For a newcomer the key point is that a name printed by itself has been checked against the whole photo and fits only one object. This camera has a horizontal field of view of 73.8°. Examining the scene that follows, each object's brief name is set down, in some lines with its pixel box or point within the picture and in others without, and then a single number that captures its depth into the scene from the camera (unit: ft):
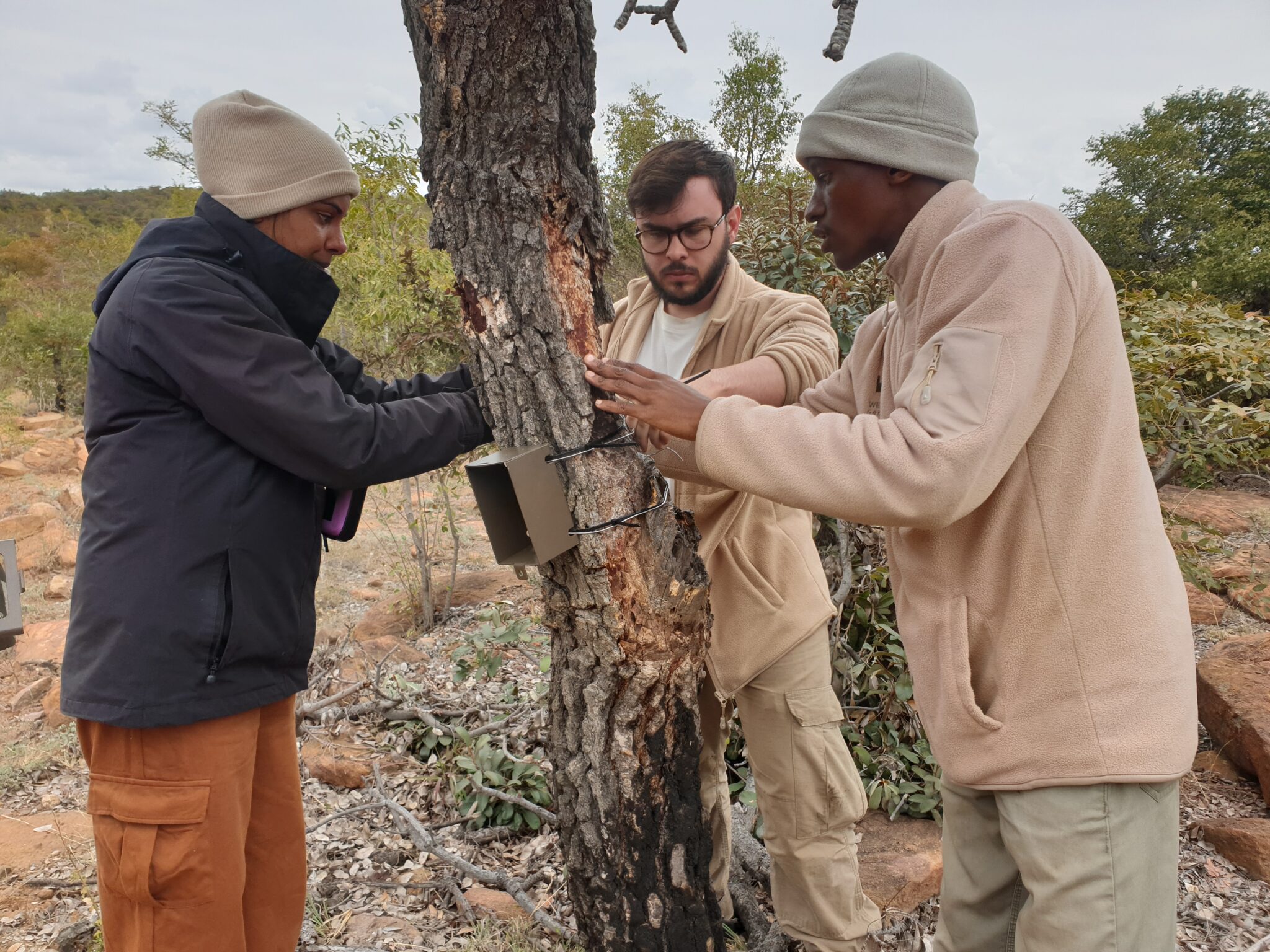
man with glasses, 7.36
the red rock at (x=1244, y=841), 9.28
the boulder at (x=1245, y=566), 18.43
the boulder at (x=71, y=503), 28.94
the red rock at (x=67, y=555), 23.68
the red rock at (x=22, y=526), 24.14
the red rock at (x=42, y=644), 16.83
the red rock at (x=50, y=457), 35.19
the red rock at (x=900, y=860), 8.61
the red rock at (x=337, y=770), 10.77
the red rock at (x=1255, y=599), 16.96
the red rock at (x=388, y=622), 17.61
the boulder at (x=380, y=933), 7.80
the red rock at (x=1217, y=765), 11.46
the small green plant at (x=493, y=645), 11.50
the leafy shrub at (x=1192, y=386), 12.93
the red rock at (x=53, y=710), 13.91
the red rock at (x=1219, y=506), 22.08
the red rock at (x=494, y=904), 8.16
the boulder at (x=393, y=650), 14.44
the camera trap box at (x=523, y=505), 5.13
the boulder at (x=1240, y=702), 10.96
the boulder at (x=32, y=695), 15.02
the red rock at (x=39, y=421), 40.42
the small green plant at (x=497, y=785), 9.73
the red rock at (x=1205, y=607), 16.93
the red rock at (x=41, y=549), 23.41
